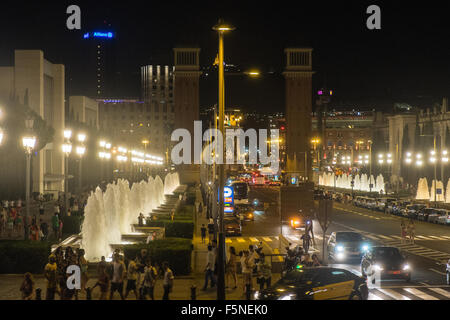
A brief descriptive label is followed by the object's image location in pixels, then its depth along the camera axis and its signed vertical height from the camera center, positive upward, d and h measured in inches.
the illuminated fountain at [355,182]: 3951.8 -70.9
